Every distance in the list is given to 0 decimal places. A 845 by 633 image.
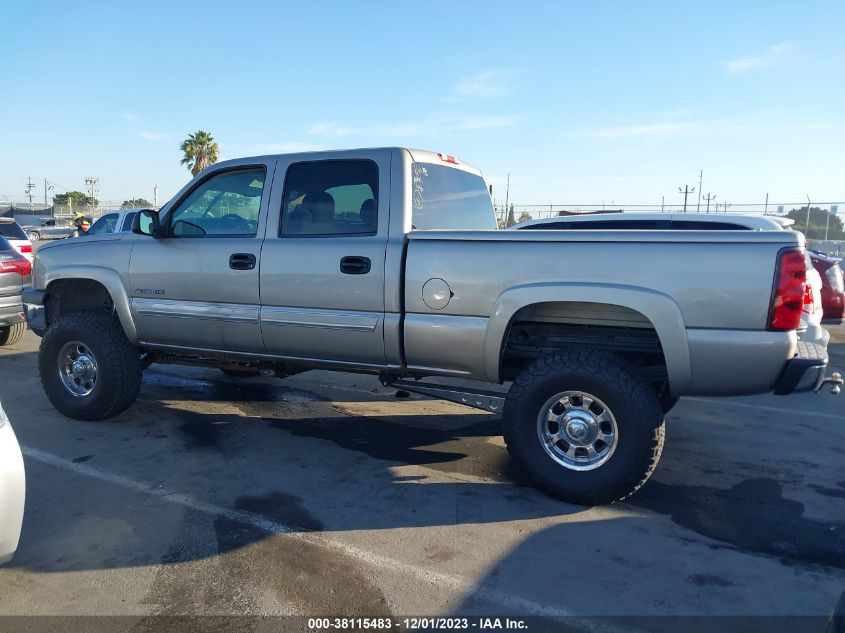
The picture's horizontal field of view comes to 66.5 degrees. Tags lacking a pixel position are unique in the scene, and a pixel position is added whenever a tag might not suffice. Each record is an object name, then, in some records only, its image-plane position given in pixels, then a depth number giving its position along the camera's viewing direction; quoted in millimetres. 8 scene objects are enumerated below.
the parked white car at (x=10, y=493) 2598
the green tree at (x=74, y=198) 72019
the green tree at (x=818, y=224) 20922
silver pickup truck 3557
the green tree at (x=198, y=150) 41812
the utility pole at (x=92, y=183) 65188
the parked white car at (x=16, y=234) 10414
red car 8766
